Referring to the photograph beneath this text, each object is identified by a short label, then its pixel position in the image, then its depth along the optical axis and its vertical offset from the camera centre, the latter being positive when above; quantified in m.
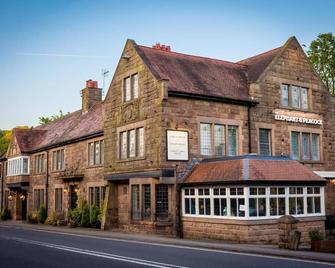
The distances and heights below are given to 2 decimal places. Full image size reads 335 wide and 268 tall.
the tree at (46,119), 73.56 +10.64
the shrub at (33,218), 39.80 -2.82
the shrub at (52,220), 36.10 -2.73
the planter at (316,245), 17.27 -2.33
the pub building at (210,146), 22.11 +2.25
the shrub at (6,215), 46.92 -2.98
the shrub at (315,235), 17.70 -2.04
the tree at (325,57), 43.38 +11.80
